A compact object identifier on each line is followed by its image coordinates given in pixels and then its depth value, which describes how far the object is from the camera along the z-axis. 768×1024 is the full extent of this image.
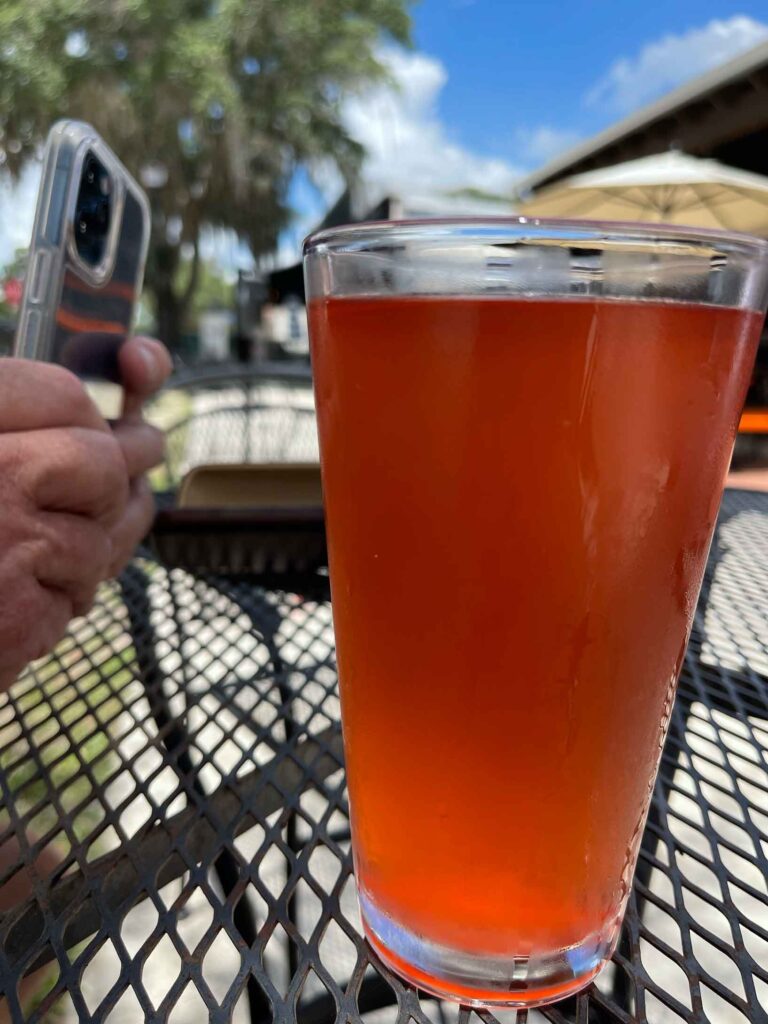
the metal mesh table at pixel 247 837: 0.35
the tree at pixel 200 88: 12.18
